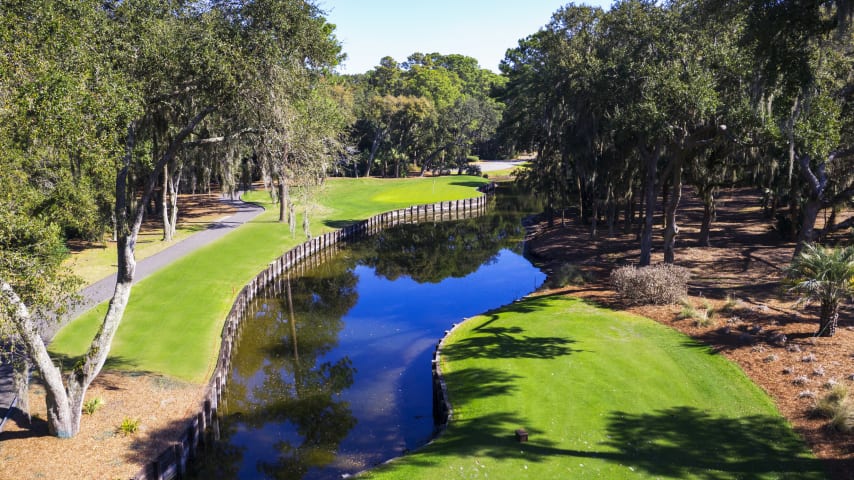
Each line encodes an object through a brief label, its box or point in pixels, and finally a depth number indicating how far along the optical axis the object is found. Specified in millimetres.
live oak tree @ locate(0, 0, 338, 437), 12859
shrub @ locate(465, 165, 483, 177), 97000
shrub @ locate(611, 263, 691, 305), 25750
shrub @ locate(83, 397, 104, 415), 17203
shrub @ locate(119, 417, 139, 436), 16312
